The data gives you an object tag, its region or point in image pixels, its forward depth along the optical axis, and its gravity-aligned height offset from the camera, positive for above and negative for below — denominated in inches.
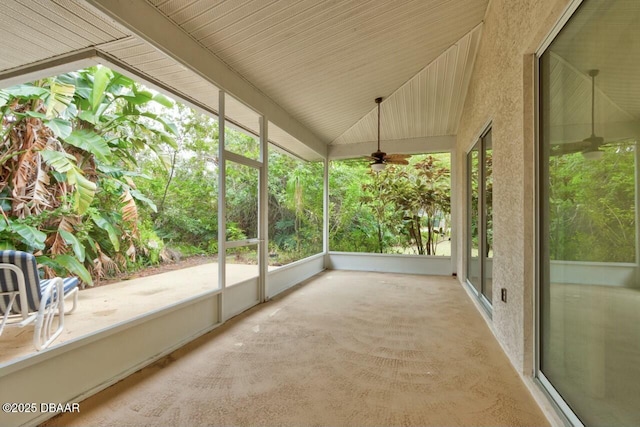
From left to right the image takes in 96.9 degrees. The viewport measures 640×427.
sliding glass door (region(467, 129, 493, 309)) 141.3 -1.8
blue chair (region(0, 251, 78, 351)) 82.7 -24.6
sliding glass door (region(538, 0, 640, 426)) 47.2 +0.4
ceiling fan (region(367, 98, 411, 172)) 183.9 +38.3
